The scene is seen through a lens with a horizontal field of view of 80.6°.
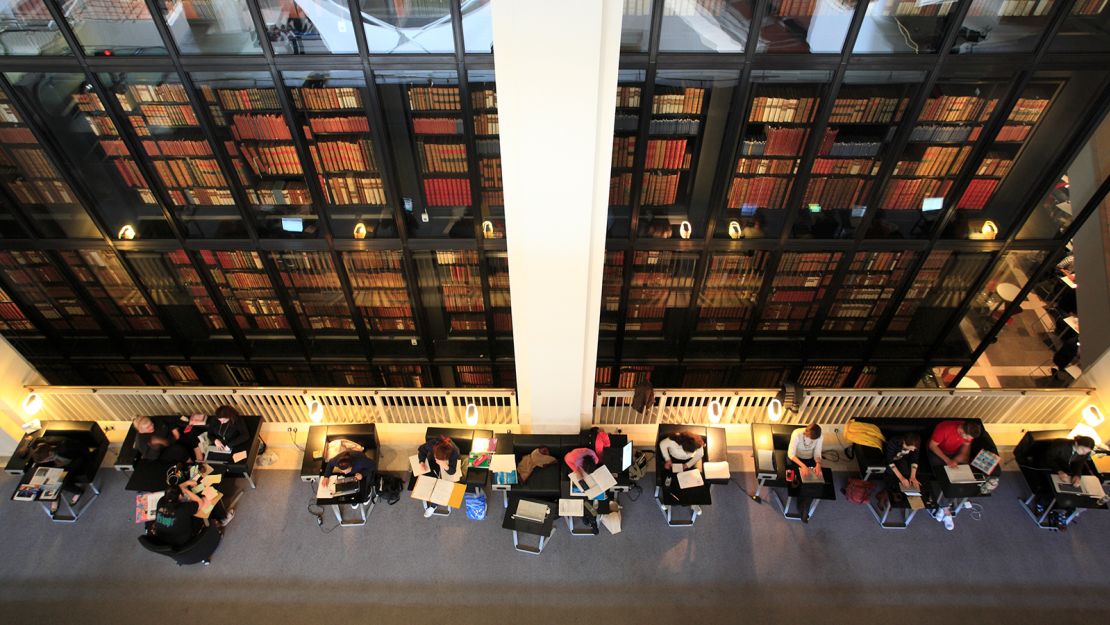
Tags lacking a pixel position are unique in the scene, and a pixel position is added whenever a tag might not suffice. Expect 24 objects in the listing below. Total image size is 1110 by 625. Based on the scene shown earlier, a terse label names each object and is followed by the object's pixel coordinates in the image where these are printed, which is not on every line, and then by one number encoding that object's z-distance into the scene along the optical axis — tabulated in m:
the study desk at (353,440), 5.34
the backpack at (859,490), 5.40
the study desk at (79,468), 5.44
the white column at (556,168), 3.23
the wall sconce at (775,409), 5.55
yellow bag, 5.43
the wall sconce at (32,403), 5.68
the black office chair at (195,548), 4.88
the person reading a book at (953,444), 5.29
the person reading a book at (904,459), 5.22
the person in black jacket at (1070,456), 5.22
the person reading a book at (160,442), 5.44
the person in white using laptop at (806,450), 5.29
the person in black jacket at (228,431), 5.52
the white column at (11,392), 5.61
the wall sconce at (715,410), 5.55
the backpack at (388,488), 5.49
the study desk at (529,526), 5.07
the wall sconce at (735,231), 5.52
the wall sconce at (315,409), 5.62
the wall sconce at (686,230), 5.51
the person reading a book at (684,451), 5.30
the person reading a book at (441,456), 5.24
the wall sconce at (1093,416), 5.43
